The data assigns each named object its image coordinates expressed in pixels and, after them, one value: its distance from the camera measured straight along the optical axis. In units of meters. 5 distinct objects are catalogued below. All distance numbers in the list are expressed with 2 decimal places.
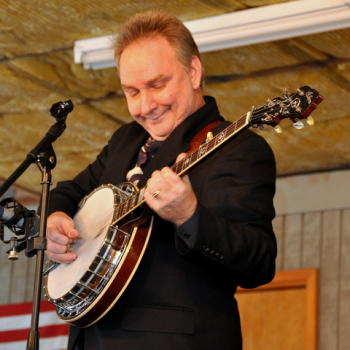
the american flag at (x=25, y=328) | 13.59
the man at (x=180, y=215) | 5.25
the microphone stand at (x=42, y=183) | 5.36
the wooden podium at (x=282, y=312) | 12.56
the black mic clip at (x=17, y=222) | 5.77
